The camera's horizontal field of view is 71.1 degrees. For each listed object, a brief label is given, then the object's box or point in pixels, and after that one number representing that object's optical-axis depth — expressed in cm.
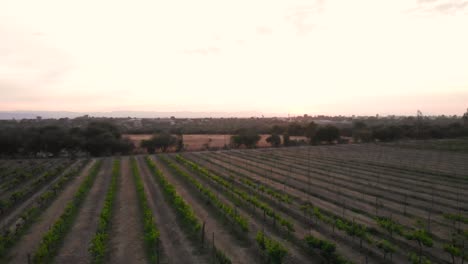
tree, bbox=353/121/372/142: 5953
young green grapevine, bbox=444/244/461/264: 1013
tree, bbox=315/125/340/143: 5672
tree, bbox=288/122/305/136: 7400
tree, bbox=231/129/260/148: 5244
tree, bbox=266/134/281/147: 5528
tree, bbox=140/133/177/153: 4868
